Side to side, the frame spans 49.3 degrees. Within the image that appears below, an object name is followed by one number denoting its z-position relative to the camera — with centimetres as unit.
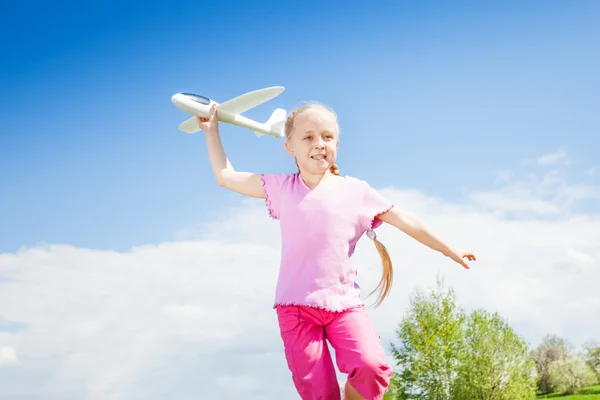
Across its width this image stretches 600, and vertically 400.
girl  393
